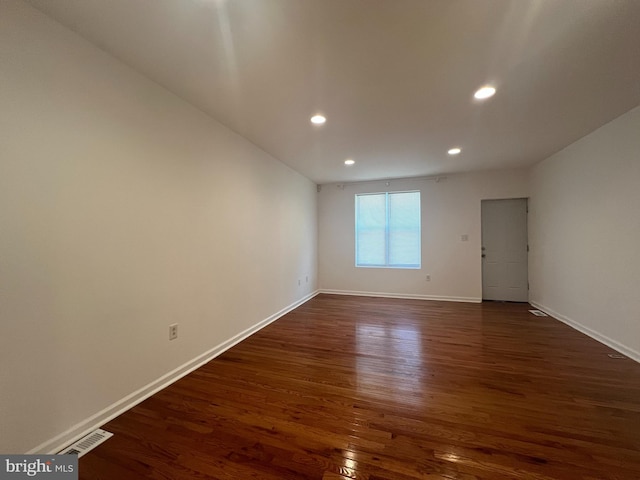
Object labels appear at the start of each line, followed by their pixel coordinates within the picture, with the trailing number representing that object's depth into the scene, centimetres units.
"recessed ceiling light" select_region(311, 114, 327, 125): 281
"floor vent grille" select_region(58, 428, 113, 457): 156
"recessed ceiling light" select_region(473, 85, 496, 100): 226
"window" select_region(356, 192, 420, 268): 576
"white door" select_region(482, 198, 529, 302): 520
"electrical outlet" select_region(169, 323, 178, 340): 236
